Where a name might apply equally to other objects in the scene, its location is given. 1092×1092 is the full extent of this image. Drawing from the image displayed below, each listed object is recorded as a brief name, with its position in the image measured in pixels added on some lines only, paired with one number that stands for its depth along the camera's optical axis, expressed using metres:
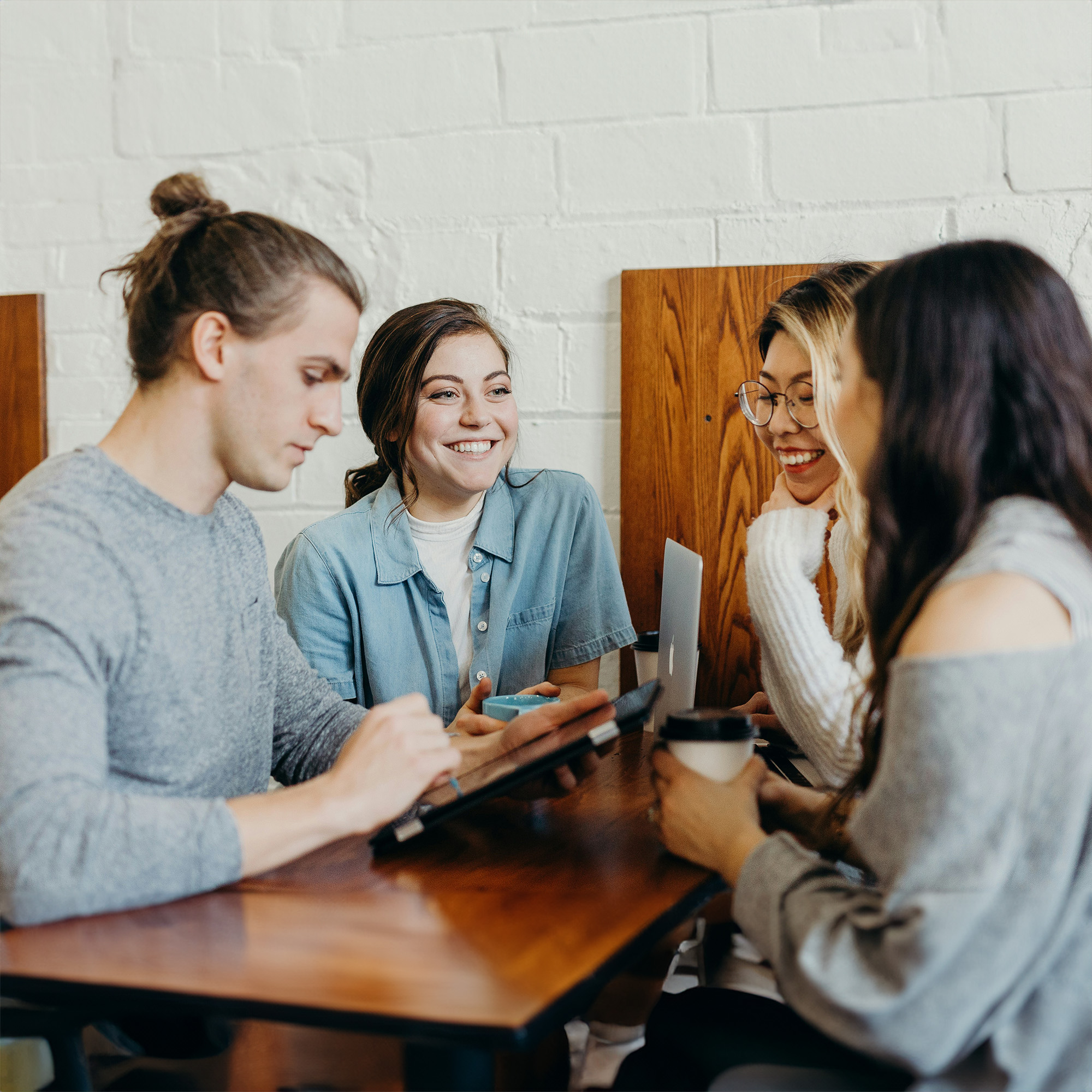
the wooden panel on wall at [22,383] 2.34
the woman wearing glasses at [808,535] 1.31
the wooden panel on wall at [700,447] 2.02
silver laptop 1.32
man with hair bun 0.82
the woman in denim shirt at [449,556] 1.78
